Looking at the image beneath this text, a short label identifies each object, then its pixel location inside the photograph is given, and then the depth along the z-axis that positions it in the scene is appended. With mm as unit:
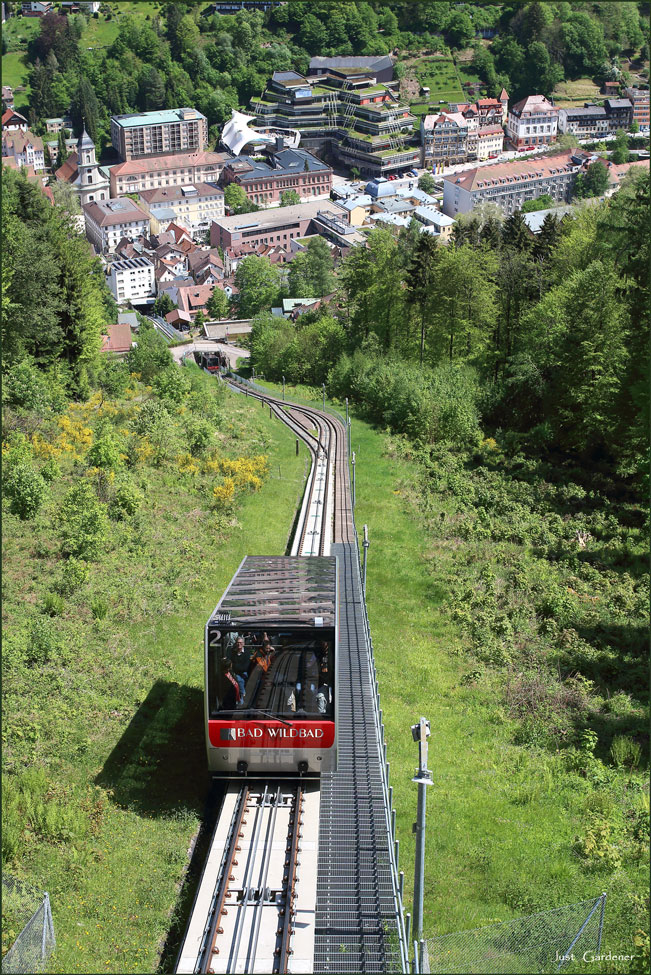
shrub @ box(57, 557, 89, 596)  24312
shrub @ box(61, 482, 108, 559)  25812
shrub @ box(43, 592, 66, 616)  23281
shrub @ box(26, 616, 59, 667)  21578
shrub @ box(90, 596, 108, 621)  23625
